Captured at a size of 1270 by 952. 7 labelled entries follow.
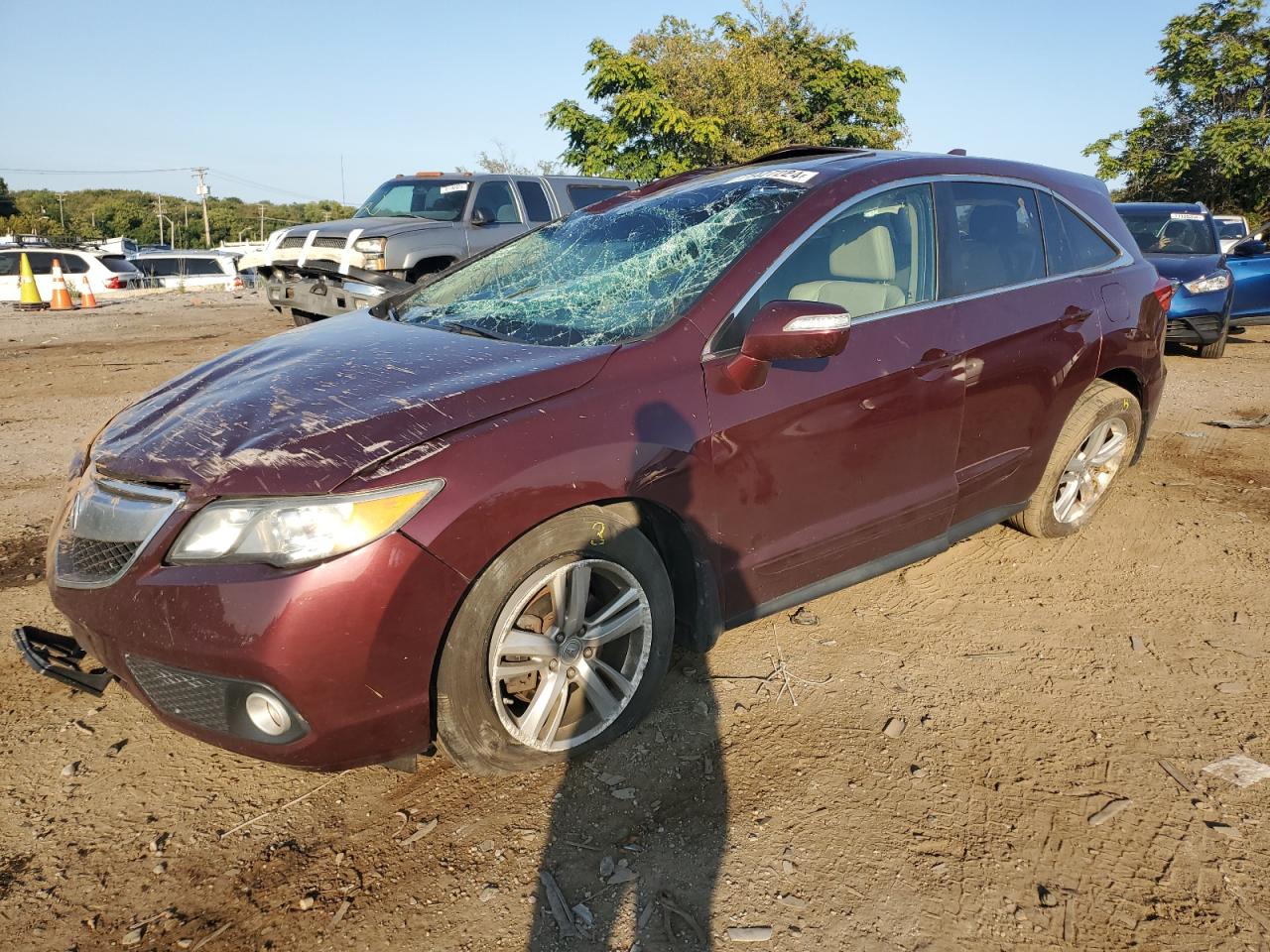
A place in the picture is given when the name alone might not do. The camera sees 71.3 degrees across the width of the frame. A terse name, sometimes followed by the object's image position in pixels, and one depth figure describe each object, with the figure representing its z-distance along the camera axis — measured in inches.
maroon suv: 81.7
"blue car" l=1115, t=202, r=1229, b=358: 356.2
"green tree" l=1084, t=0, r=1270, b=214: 1021.8
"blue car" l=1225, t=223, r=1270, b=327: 409.7
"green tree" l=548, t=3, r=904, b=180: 992.9
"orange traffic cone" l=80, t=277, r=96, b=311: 601.9
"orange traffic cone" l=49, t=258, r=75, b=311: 602.2
